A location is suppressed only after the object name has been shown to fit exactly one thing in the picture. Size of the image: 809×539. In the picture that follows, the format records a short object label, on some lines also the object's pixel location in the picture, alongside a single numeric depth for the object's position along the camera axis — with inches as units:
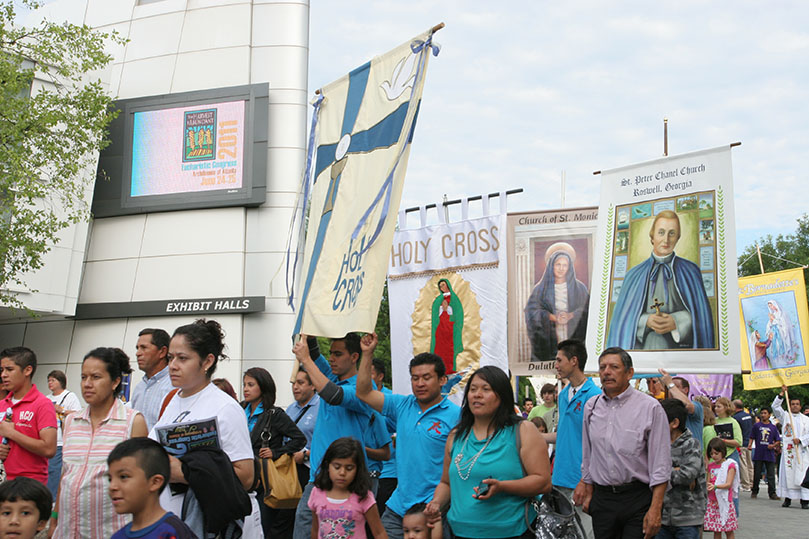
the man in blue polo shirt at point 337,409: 239.7
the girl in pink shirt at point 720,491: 407.8
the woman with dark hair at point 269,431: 287.0
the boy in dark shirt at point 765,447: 773.9
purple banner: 808.3
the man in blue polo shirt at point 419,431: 217.6
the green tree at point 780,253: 2086.6
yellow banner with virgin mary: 561.0
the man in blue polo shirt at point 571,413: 283.0
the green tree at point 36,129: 647.8
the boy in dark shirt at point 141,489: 145.7
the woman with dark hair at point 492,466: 187.5
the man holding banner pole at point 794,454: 697.6
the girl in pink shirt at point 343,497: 221.1
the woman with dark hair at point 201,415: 157.8
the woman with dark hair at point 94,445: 172.1
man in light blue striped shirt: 230.1
